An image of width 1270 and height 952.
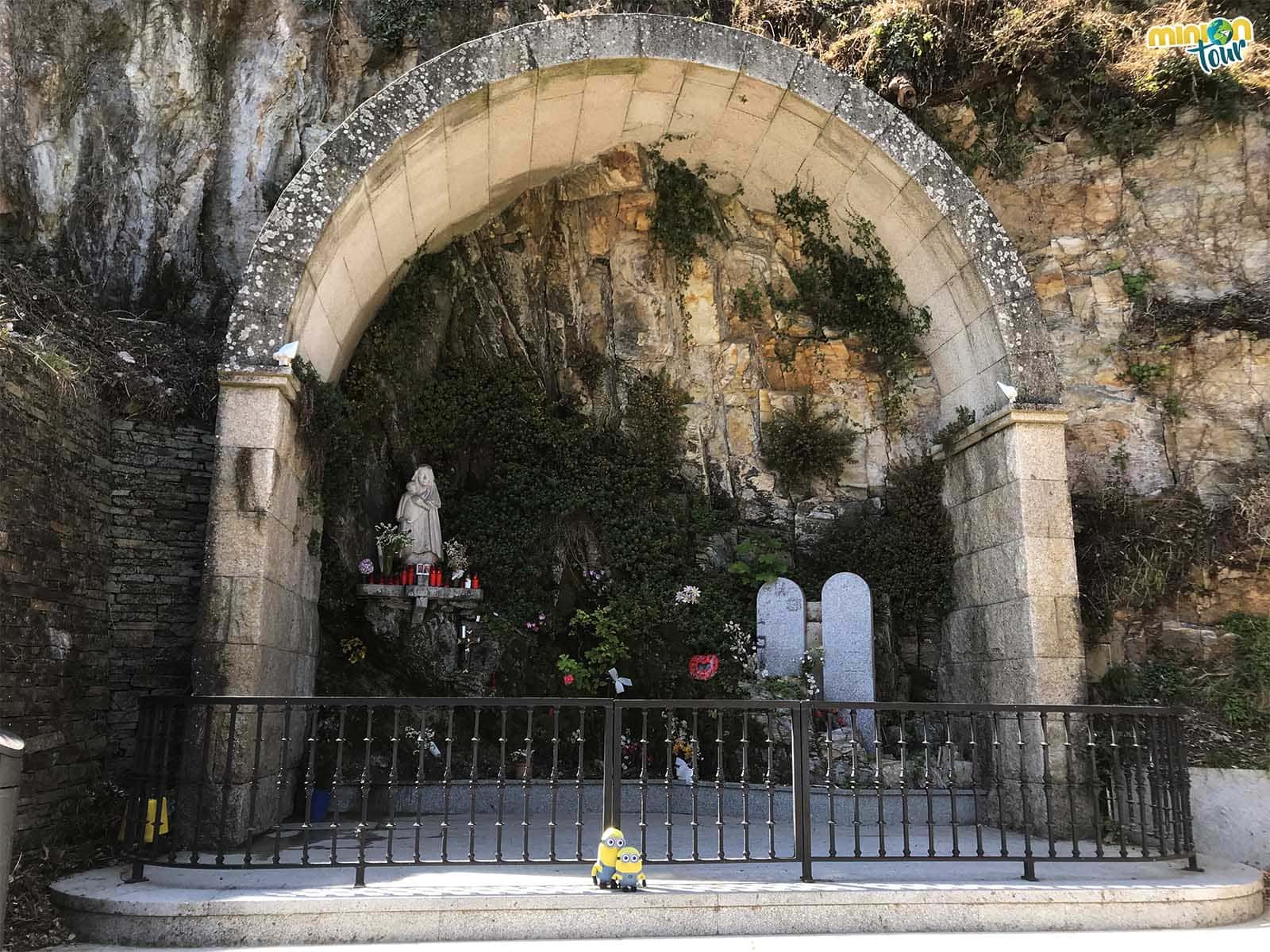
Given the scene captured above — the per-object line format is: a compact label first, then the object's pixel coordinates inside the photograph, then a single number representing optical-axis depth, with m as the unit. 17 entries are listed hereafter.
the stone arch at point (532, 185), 5.73
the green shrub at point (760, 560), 7.97
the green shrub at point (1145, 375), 8.05
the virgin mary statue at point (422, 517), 7.52
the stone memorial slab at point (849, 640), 7.41
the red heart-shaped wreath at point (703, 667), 7.60
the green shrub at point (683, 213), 8.35
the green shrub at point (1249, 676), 6.51
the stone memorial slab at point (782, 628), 7.59
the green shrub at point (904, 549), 7.78
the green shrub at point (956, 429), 7.38
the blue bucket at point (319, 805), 6.52
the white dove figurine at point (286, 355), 5.77
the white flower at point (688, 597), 7.91
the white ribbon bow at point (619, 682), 7.60
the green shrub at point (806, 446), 8.56
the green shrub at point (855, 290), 8.05
